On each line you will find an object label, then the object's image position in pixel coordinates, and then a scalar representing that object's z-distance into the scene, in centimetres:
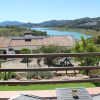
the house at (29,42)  2069
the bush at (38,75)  535
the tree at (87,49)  963
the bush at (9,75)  626
